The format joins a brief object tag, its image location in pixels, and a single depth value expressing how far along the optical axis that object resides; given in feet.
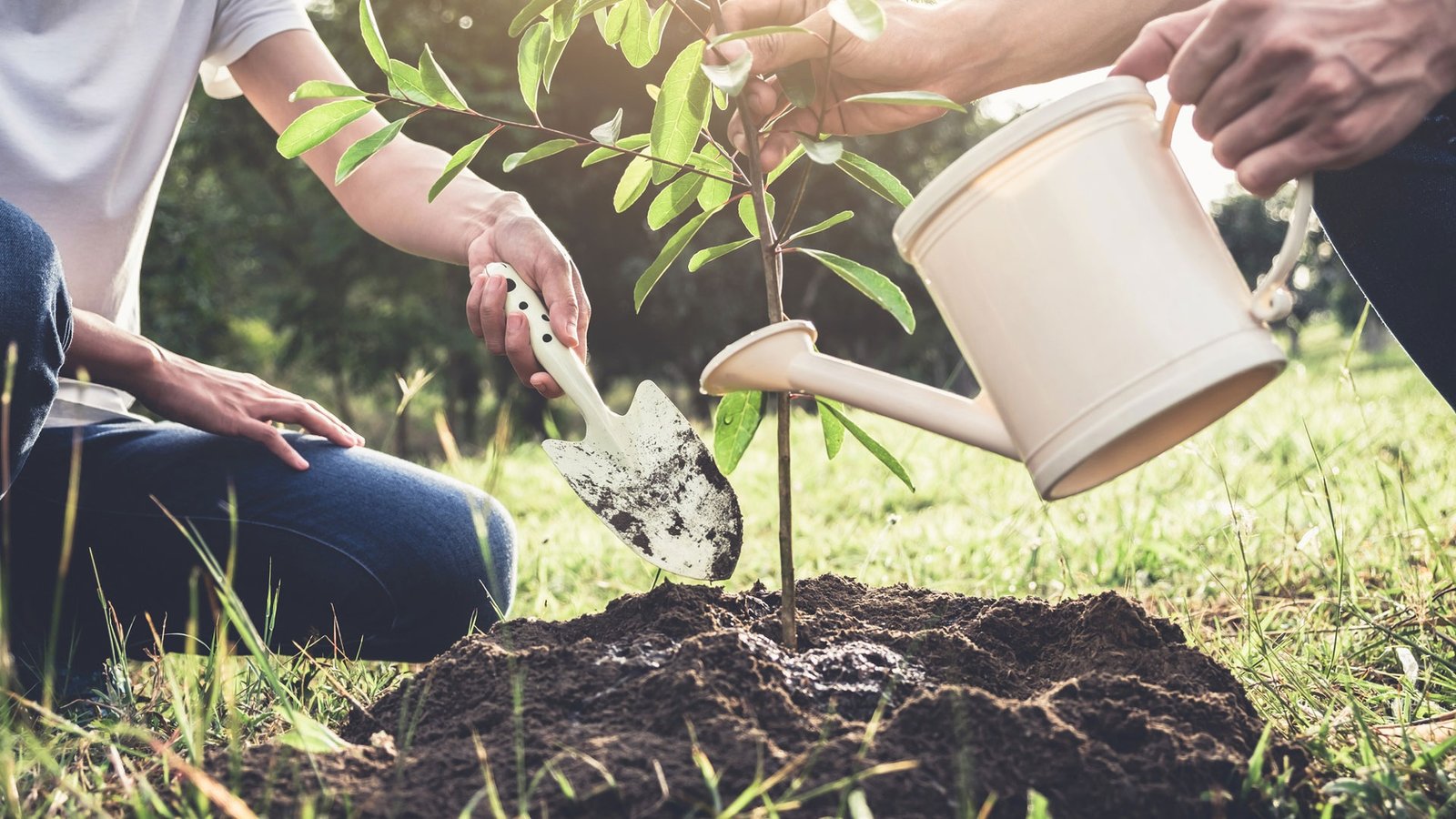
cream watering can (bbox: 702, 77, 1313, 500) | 3.31
